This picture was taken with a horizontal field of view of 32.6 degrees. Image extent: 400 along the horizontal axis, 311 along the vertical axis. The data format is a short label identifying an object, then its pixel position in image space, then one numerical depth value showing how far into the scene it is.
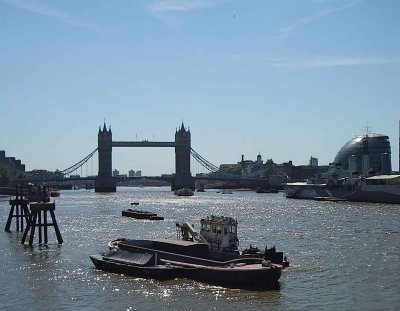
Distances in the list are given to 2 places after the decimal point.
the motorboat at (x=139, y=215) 109.50
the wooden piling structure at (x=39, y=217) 63.56
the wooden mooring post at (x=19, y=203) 79.75
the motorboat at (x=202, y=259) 40.62
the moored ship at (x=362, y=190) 151.00
